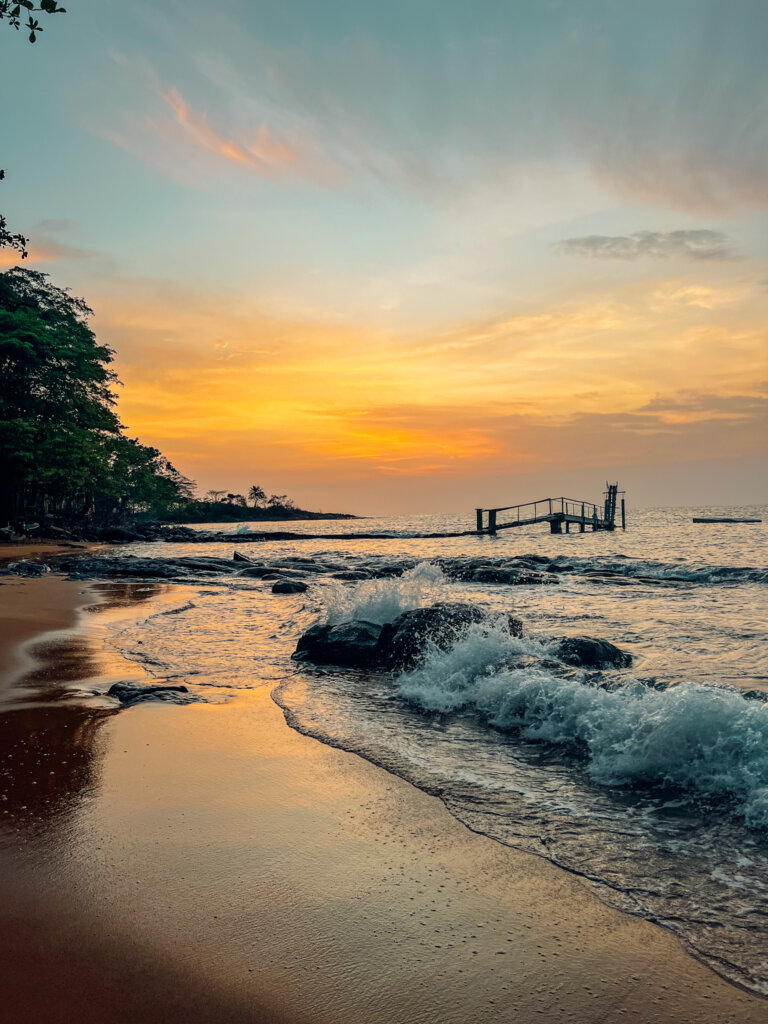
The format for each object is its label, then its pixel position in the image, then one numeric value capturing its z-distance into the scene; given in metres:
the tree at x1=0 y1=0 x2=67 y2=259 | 6.30
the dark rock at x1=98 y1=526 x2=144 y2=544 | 42.56
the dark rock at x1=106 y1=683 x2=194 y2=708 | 6.17
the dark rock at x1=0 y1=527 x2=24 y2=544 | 32.69
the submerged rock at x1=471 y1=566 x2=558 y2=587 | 20.94
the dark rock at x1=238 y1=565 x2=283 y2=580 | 22.24
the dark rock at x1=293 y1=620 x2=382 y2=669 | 8.64
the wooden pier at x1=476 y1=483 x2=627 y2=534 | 50.75
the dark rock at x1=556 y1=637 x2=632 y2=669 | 8.19
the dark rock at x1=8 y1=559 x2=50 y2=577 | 19.33
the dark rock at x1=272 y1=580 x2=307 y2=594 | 17.77
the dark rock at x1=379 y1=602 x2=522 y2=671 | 8.33
